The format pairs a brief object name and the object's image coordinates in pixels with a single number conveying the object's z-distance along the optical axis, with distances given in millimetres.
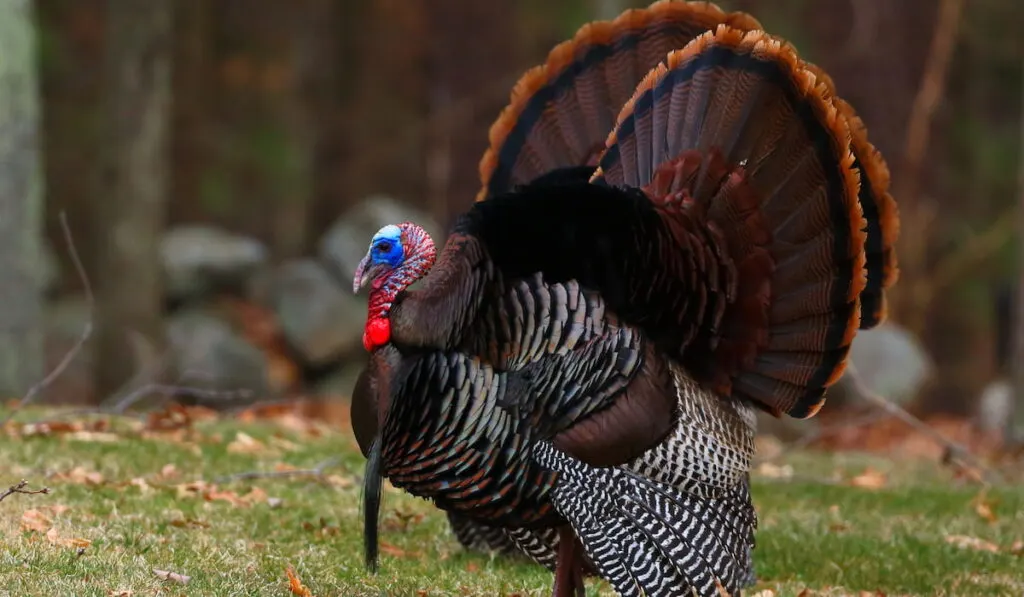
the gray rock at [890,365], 30797
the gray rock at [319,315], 33250
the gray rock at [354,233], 32719
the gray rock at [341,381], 32969
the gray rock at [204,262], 35812
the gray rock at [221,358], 30047
